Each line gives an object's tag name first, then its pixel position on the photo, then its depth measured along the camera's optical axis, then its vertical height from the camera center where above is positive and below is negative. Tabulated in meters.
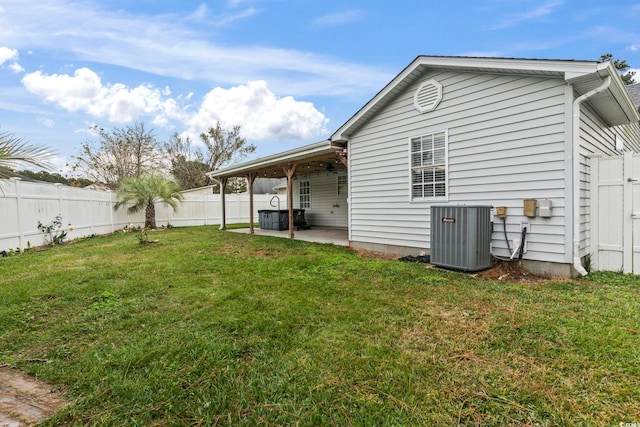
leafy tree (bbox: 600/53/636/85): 18.89 +8.30
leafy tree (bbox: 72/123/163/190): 19.59 +3.27
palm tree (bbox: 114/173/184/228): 13.03 +0.43
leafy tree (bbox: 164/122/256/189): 26.25 +4.49
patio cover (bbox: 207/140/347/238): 7.90 +1.28
